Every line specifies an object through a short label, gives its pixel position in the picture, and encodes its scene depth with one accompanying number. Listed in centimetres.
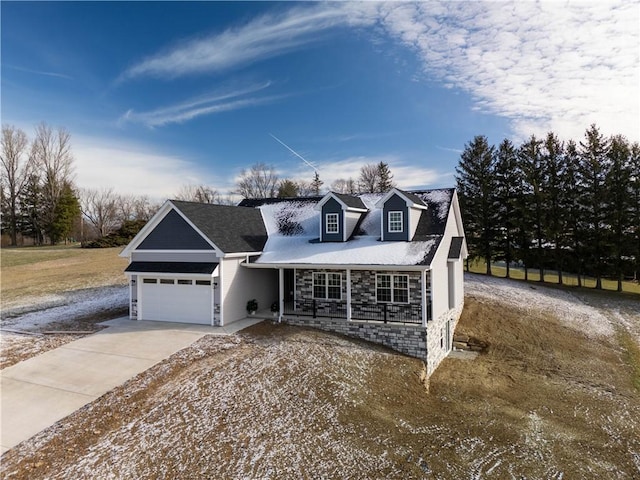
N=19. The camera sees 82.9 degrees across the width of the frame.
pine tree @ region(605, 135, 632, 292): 2692
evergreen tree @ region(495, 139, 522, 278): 3169
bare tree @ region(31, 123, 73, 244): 4741
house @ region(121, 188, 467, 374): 1464
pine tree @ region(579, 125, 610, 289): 2789
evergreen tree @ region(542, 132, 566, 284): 2966
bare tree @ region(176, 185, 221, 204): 6600
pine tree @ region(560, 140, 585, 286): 2905
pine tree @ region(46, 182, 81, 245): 4703
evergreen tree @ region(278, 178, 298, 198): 5372
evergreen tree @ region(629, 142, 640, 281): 2639
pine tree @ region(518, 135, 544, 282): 3048
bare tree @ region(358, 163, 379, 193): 5817
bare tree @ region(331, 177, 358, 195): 6192
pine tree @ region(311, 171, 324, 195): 5998
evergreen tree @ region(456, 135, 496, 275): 3266
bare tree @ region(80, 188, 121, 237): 6253
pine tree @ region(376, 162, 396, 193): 5188
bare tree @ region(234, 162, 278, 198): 6531
